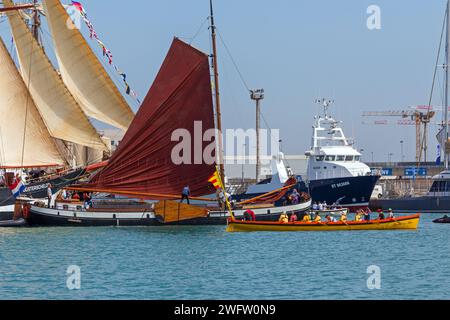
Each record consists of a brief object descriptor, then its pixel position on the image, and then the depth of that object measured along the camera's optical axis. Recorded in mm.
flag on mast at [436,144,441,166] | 143250
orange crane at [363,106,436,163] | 171125
